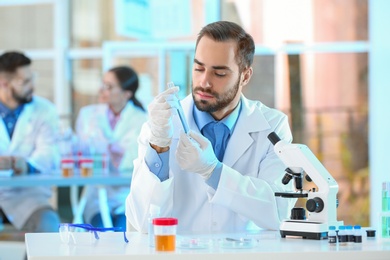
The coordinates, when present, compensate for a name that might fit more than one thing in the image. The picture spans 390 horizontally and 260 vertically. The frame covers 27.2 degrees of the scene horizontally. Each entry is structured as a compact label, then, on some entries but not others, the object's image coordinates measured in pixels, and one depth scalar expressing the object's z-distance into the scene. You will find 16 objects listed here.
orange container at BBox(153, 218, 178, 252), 2.12
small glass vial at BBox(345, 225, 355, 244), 2.31
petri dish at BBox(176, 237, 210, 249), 2.17
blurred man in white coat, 5.69
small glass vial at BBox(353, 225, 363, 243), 2.33
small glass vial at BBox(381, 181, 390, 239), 2.44
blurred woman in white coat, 6.20
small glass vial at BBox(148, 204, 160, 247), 2.28
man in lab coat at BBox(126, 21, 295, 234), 2.69
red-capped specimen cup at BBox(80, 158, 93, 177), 5.66
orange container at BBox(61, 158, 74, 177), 5.58
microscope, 2.44
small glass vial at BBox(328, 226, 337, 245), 2.31
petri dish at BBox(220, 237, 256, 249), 2.16
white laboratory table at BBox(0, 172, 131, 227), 5.24
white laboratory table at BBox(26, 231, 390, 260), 2.03
